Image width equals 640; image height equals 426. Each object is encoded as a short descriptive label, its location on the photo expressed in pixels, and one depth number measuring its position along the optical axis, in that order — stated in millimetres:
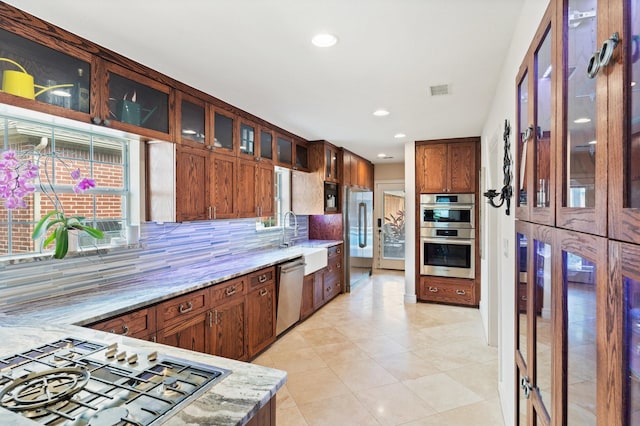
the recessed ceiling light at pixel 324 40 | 1938
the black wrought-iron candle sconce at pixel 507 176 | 1774
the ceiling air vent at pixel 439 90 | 2742
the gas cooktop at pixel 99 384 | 873
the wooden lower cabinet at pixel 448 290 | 4781
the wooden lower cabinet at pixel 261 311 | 3104
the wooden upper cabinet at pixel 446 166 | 4770
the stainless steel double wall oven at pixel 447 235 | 4758
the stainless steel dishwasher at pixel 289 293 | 3551
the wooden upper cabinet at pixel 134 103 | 2099
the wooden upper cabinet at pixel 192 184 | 2657
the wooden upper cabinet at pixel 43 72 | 1641
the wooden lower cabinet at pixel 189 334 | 2201
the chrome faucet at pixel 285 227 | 4797
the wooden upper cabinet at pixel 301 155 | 4638
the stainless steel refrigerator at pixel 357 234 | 5586
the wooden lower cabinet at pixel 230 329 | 2652
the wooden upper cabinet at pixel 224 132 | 3078
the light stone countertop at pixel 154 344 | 909
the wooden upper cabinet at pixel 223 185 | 3018
